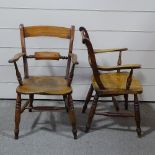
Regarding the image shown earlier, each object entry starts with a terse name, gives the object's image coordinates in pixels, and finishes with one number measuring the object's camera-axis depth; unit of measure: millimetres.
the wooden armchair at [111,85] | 1978
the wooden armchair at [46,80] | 2041
